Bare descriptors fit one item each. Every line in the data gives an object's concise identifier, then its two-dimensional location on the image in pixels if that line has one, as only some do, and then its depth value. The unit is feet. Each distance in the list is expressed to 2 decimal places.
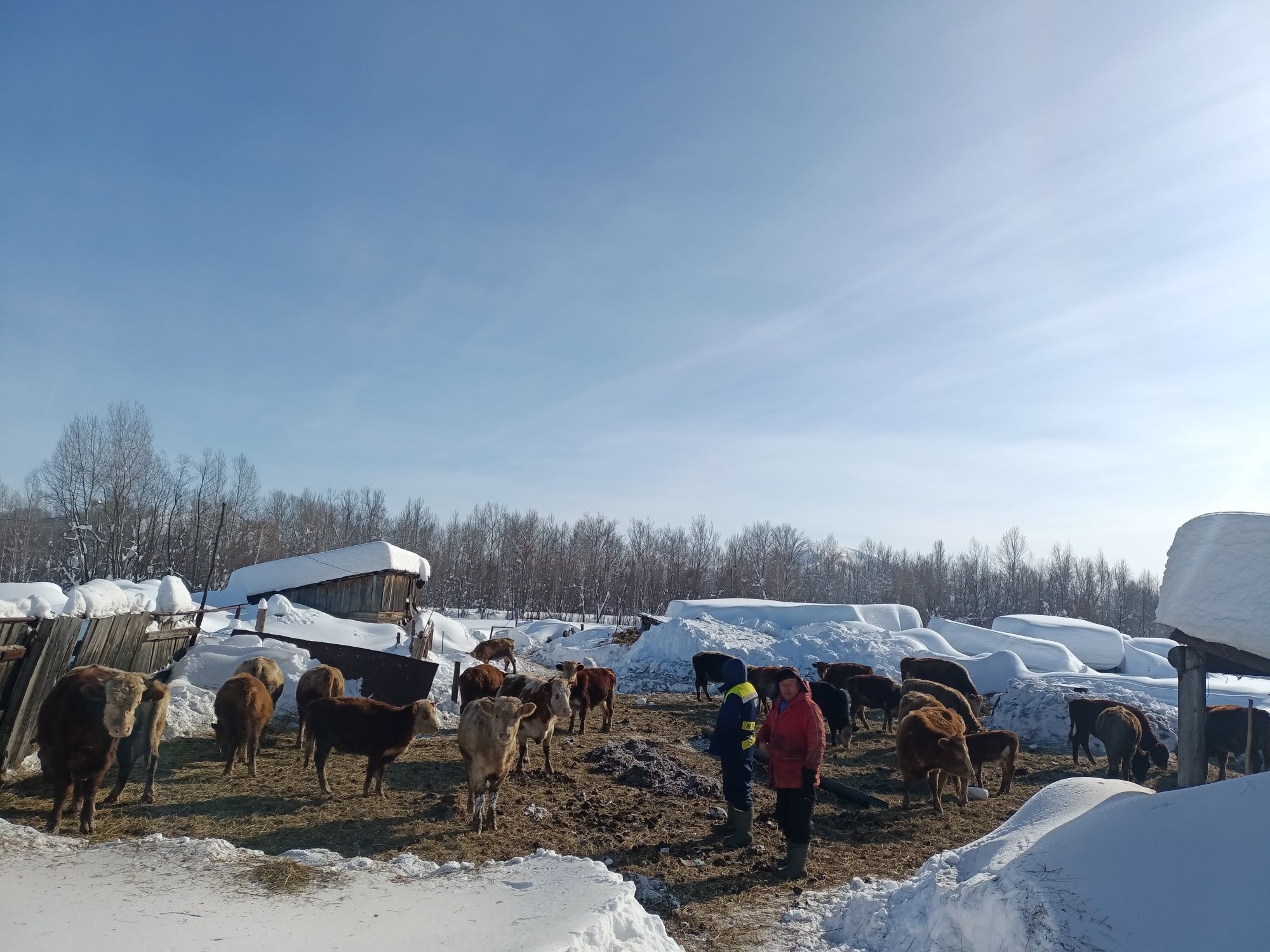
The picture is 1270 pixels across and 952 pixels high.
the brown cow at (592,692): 45.75
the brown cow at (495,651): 69.46
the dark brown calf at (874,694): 54.75
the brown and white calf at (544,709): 34.58
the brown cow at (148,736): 26.96
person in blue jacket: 26.40
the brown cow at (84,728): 23.57
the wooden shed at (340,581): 120.47
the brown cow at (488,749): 26.30
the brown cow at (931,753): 33.35
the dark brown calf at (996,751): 37.11
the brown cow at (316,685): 39.34
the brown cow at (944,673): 67.87
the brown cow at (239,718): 31.83
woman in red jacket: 24.09
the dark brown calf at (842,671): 63.77
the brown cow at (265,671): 40.22
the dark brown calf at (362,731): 30.04
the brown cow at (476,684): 42.70
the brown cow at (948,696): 47.78
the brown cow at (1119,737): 44.47
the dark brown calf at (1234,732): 45.78
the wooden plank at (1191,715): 35.32
